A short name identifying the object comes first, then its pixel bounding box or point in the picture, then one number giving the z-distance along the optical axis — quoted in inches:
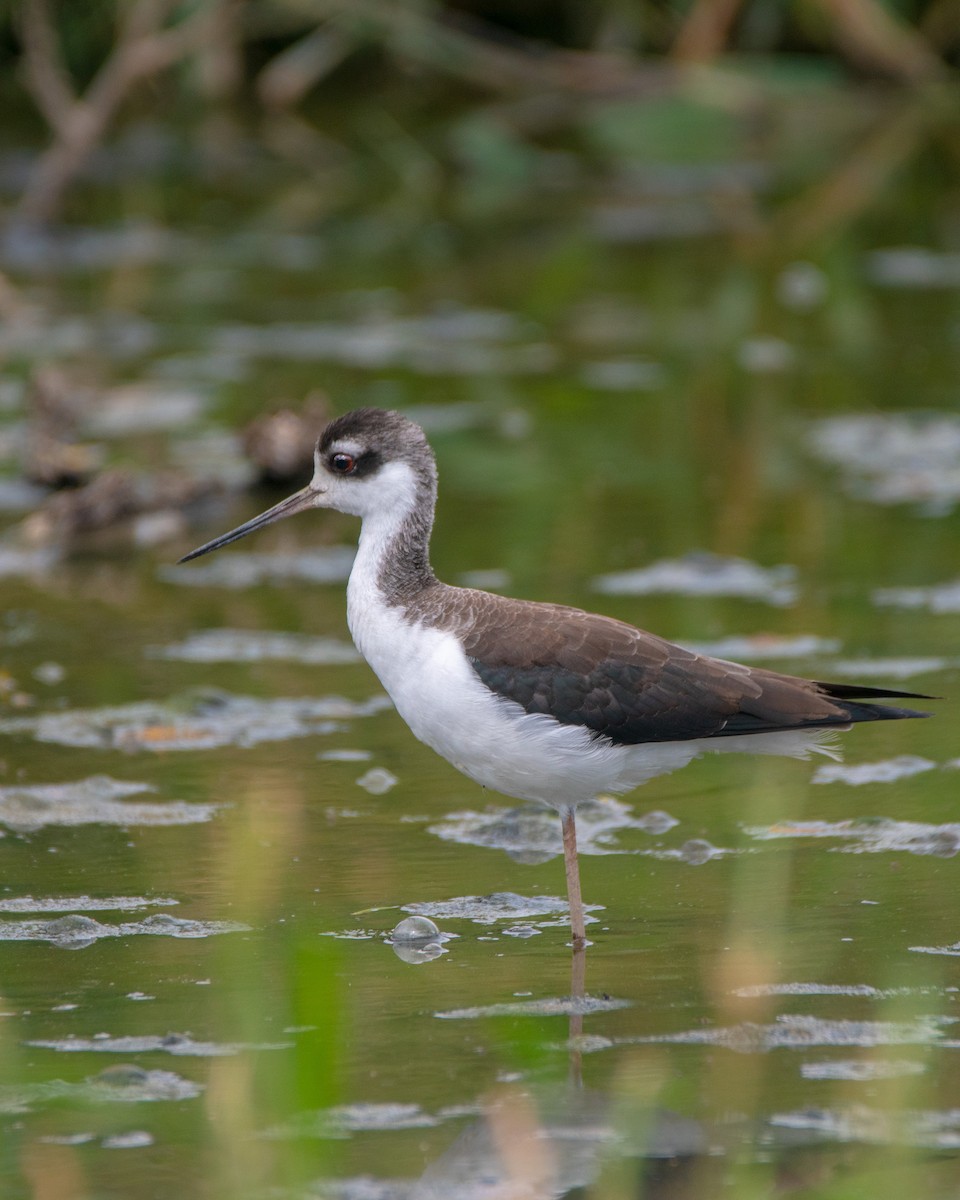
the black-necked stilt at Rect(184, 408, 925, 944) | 413.7
